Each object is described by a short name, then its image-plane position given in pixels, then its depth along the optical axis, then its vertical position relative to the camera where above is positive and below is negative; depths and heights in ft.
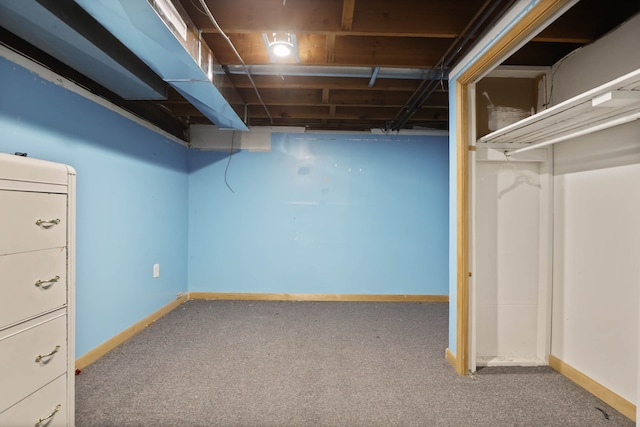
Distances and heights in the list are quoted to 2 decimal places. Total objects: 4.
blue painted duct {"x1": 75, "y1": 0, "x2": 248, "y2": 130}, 4.08 +2.98
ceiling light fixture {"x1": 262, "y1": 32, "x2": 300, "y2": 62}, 5.84 +3.64
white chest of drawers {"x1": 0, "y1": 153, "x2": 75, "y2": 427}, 3.68 -1.19
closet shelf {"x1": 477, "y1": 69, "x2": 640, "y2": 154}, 3.88 +1.72
